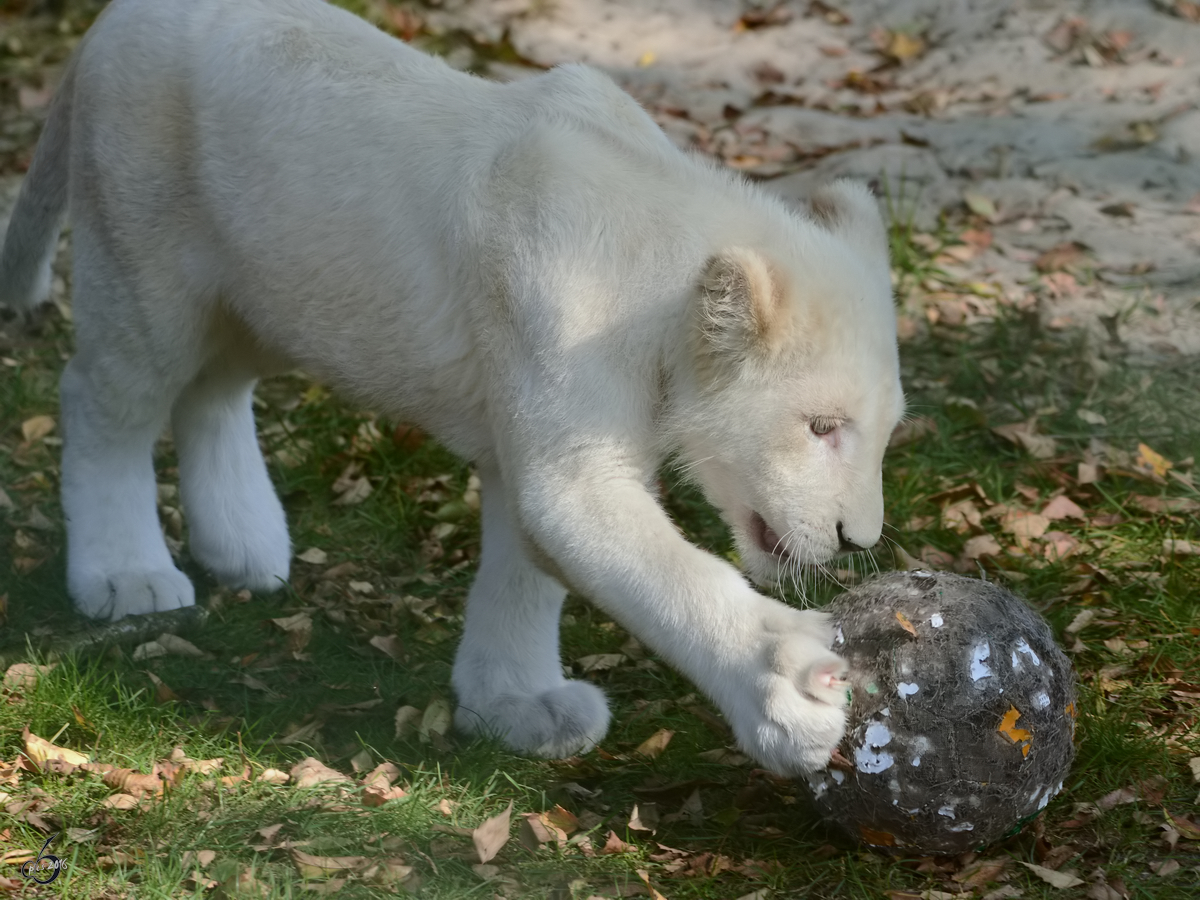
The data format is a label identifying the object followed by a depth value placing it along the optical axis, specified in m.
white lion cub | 7.05
